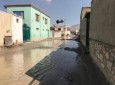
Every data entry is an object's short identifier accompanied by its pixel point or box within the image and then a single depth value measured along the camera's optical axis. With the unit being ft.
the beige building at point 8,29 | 36.35
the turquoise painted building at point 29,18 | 52.10
